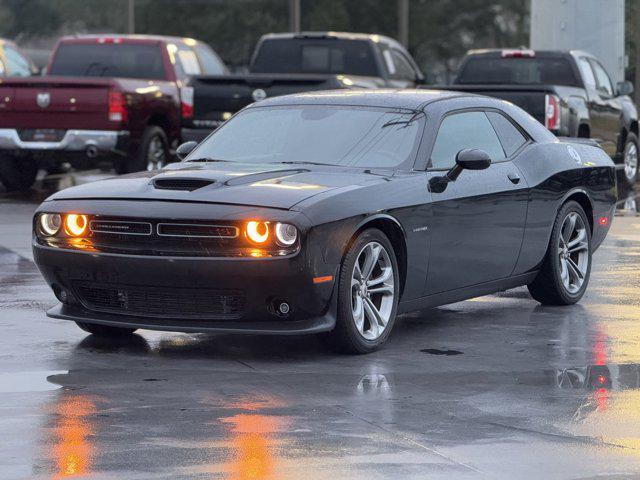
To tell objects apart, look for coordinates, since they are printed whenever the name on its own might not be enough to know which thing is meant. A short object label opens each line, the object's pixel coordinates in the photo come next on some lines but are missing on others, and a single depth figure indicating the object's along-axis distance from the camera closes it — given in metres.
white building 27.16
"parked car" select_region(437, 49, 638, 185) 20.23
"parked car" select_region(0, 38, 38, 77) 23.97
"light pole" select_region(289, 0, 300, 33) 48.03
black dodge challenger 8.45
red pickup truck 19.50
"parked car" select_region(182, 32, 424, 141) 19.95
